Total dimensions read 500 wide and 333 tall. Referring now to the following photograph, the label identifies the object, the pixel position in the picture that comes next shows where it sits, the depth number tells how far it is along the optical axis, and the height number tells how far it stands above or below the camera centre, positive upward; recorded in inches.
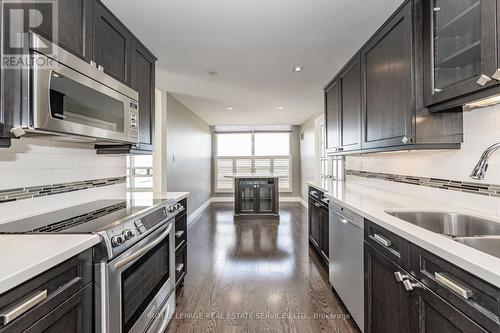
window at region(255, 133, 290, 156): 304.8 +29.1
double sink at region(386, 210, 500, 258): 46.2 -13.3
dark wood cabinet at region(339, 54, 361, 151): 95.3 +25.1
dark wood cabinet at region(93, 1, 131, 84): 66.7 +36.1
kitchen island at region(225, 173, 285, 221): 215.2 -23.9
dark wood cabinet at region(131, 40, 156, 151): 87.4 +29.8
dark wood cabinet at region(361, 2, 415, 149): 65.1 +24.5
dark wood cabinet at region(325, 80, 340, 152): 119.6 +26.4
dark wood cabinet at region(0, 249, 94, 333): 30.1 -18.0
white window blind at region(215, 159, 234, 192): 303.0 -4.5
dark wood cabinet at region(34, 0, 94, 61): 50.3 +31.7
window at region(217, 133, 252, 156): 305.4 +29.3
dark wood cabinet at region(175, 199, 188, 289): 93.0 -30.1
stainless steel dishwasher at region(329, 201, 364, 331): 69.0 -28.2
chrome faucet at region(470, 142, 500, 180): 46.8 +0.2
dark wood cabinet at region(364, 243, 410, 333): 49.7 -28.2
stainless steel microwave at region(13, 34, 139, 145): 43.4 +14.7
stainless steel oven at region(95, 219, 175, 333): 45.2 -26.4
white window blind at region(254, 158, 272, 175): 304.5 +3.8
